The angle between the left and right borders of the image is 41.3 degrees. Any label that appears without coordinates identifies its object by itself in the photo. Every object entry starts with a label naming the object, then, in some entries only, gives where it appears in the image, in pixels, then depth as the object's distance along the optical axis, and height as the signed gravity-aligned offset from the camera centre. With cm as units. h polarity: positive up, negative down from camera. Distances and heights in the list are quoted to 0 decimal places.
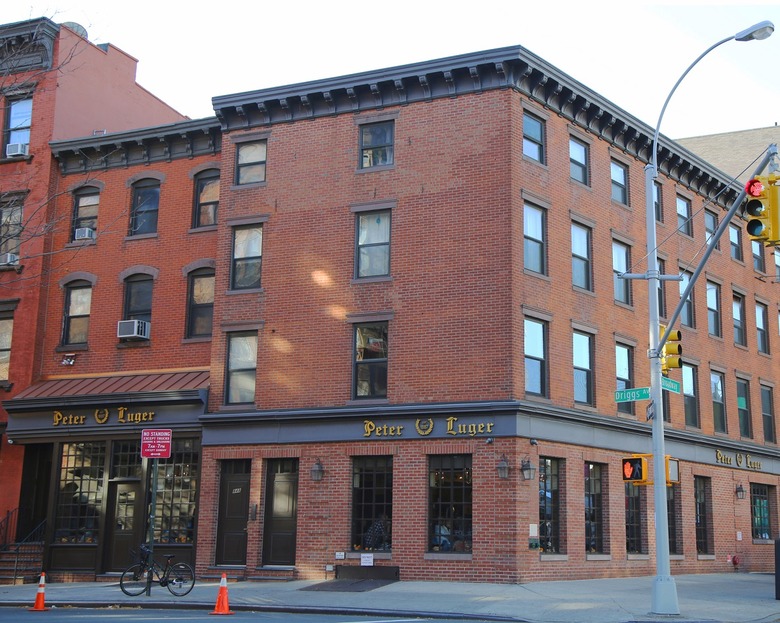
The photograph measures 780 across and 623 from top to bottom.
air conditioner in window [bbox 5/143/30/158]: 3275 +1176
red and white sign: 2244 +188
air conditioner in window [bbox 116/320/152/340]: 3011 +576
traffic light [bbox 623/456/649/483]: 1866 +128
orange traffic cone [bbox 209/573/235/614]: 1950 -131
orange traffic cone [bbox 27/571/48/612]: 2080 -139
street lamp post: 1808 +191
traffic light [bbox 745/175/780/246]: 1477 +470
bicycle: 2262 -98
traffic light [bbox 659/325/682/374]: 1902 +345
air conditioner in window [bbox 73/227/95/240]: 3084 +877
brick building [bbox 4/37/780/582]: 2525 +531
